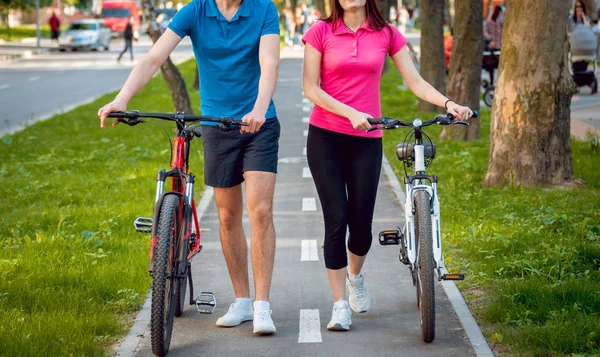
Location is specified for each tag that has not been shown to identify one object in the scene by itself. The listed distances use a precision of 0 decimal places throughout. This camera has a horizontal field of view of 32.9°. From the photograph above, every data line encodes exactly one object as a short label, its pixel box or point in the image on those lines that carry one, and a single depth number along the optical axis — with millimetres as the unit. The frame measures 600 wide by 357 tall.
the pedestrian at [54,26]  55003
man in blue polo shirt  5316
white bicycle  5250
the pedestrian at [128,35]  41344
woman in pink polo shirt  5578
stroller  21531
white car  50406
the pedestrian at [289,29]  48938
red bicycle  4953
